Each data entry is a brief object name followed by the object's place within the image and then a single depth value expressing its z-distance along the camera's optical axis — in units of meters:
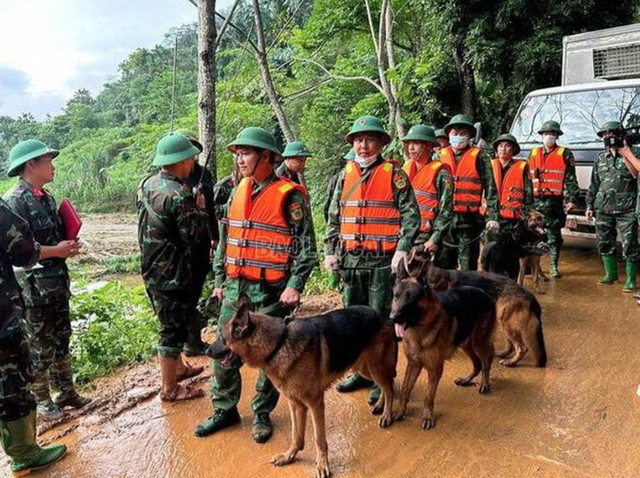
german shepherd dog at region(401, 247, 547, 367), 4.79
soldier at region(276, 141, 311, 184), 6.46
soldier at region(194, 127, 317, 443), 3.72
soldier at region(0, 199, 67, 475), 3.27
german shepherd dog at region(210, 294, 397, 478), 3.27
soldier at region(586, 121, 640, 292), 6.84
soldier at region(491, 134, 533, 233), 6.78
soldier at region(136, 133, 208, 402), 4.16
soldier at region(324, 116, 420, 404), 4.24
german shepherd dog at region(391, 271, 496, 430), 3.80
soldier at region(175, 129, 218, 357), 4.62
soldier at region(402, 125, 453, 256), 5.46
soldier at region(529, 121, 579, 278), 7.48
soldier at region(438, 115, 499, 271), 6.19
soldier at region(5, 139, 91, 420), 4.03
